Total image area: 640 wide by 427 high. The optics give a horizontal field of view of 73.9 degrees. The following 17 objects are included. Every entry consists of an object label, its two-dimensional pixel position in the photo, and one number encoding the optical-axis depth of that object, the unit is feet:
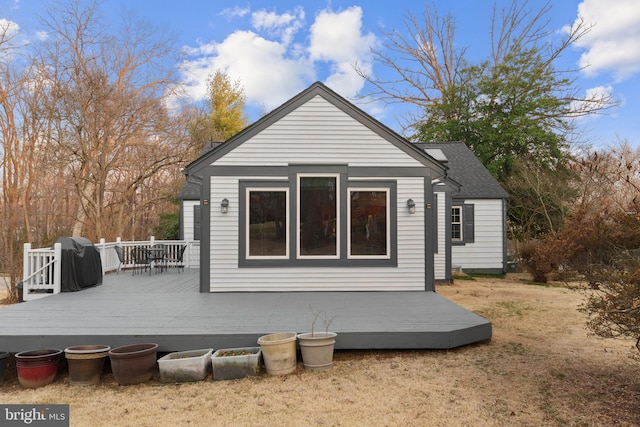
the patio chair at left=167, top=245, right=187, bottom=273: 38.69
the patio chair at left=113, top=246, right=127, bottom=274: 35.78
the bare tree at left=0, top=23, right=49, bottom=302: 53.11
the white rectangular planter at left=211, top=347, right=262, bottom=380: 14.53
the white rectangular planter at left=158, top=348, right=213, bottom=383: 14.48
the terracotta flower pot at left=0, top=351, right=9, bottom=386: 14.68
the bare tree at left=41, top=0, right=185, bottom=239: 54.19
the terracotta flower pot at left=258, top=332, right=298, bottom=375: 14.66
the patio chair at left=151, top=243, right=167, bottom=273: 35.58
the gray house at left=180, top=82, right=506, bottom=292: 25.54
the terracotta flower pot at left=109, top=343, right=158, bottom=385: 14.14
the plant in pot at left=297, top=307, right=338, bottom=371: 15.02
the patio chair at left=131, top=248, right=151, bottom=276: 36.40
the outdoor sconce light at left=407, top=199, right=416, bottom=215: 25.85
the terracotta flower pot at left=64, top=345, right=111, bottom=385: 14.32
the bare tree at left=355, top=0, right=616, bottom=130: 67.77
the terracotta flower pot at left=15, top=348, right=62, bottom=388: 14.17
